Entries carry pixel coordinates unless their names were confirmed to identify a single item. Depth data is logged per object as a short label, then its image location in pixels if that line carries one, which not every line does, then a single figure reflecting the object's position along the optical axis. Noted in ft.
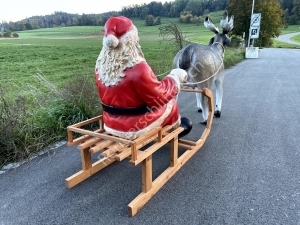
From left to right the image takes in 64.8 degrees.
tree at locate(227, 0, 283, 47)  63.77
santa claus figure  6.38
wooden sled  6.58
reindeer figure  10.85
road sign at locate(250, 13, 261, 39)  51.67
